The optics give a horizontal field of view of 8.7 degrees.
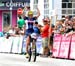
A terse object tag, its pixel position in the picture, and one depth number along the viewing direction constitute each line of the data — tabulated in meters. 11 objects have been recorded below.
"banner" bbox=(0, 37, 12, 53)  26.25
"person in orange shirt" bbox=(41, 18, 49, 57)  22.61
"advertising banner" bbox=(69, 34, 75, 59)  20.61
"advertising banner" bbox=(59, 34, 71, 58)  21.03
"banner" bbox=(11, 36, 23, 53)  25.33
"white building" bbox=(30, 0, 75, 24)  29.31
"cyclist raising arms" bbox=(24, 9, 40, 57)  19.36
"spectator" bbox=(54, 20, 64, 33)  22.29
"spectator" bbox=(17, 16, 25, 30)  25.97
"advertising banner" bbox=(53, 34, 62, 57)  21.81
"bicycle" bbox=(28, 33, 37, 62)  18.95
